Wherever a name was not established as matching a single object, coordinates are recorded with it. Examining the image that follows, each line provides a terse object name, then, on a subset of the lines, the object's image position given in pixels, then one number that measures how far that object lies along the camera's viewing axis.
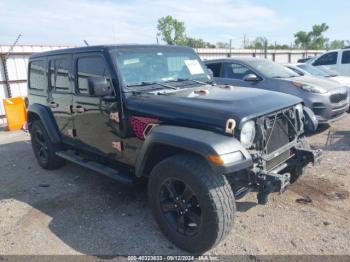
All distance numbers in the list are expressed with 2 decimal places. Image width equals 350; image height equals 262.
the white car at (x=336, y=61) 11.63
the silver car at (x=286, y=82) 6.60
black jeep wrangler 2.74
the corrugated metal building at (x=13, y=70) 10.40
